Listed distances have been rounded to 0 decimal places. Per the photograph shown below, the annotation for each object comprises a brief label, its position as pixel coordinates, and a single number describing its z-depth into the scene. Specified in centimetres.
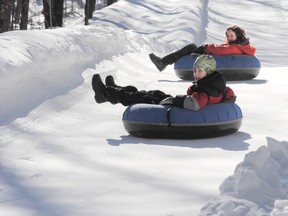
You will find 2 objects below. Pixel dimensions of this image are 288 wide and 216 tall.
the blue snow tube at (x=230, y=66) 1604
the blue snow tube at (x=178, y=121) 949
